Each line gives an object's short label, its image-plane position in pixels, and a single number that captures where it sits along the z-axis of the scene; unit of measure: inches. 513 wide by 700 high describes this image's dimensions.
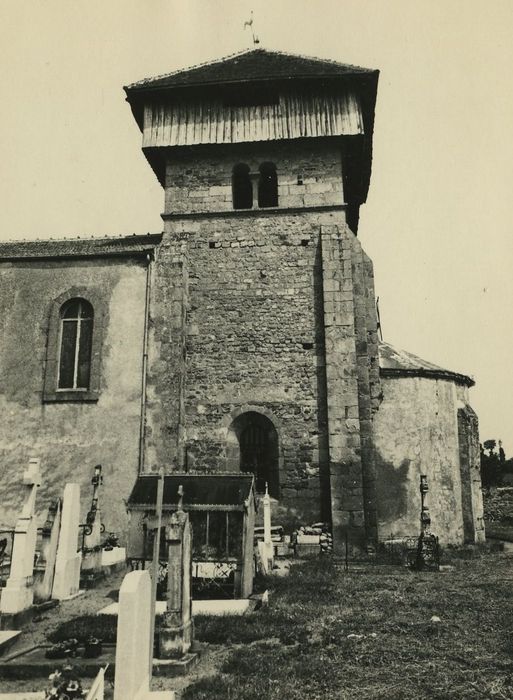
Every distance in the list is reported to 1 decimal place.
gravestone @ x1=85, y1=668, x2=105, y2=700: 157.4
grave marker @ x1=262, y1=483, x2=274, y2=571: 450.3
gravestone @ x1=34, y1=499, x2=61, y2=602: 373.1
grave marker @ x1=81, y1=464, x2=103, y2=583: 434.6
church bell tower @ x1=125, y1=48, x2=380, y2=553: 582.6
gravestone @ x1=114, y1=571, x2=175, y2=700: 155.7
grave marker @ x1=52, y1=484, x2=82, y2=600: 381.1
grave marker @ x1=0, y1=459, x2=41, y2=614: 325.7
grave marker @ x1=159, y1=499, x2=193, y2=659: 246.8
